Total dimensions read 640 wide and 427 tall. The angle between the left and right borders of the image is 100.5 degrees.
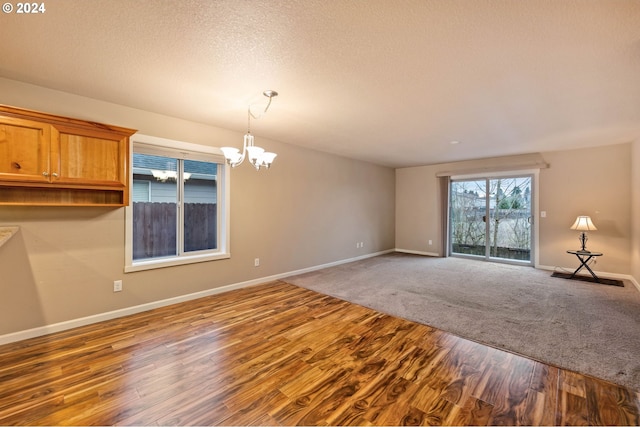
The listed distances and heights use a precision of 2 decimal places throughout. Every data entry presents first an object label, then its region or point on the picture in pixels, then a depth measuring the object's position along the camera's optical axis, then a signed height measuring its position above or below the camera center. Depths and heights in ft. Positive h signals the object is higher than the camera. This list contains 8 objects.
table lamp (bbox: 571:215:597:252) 14.98 -0.54
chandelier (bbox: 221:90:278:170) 8.46 +1.93
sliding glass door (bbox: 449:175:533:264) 18.97 -0.26
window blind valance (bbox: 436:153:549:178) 17.83 +3.61
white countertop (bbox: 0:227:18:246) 7.36 -0.63
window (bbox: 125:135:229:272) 11.09 +0.33
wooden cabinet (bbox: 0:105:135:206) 7.71 +1.62
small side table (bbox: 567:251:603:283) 14.95 -2.50
